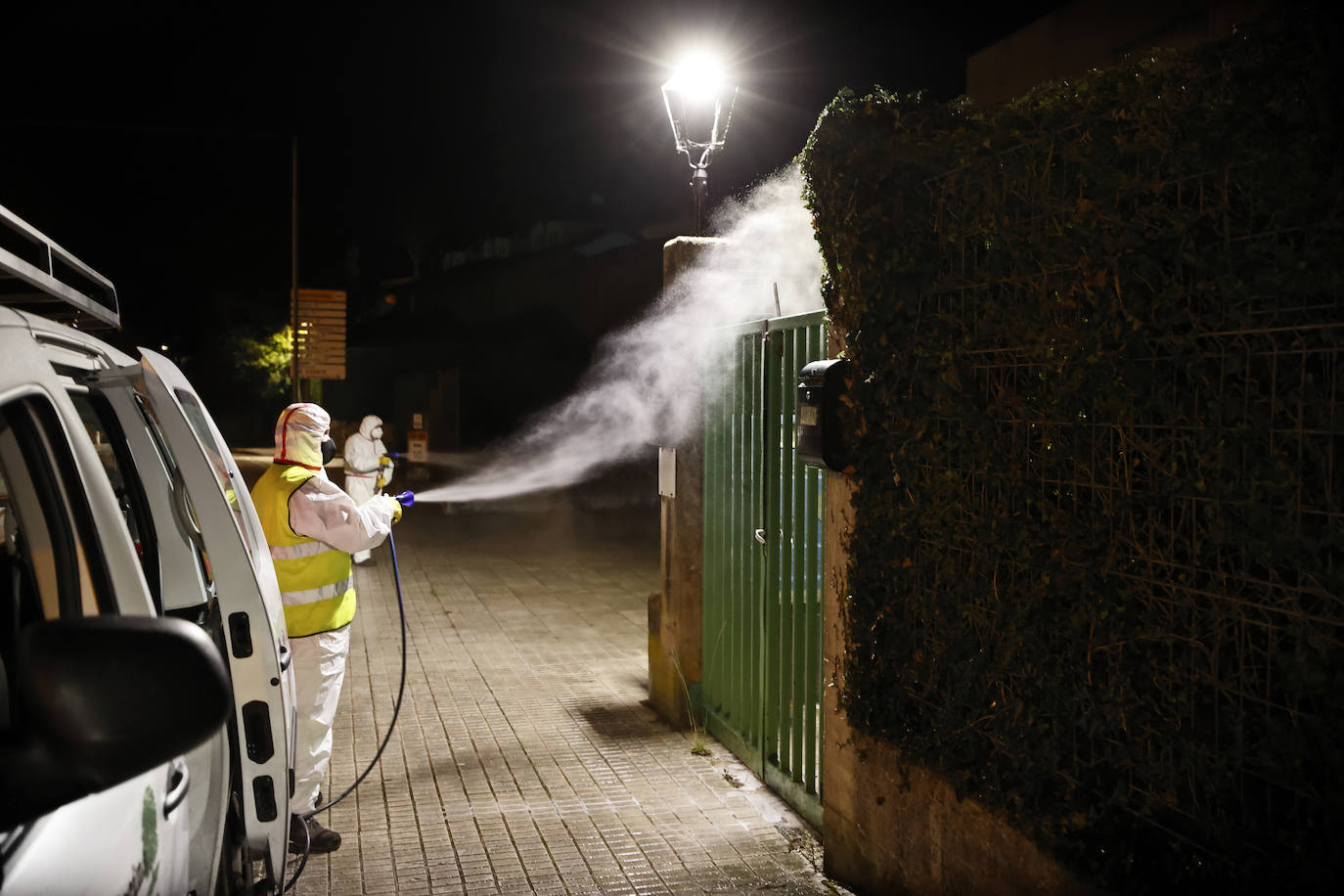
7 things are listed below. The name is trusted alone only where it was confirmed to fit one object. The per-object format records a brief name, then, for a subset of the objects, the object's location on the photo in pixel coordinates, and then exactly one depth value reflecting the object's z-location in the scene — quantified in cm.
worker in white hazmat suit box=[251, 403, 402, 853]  476
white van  140
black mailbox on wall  425
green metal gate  513
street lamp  698
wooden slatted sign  2539
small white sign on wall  675
